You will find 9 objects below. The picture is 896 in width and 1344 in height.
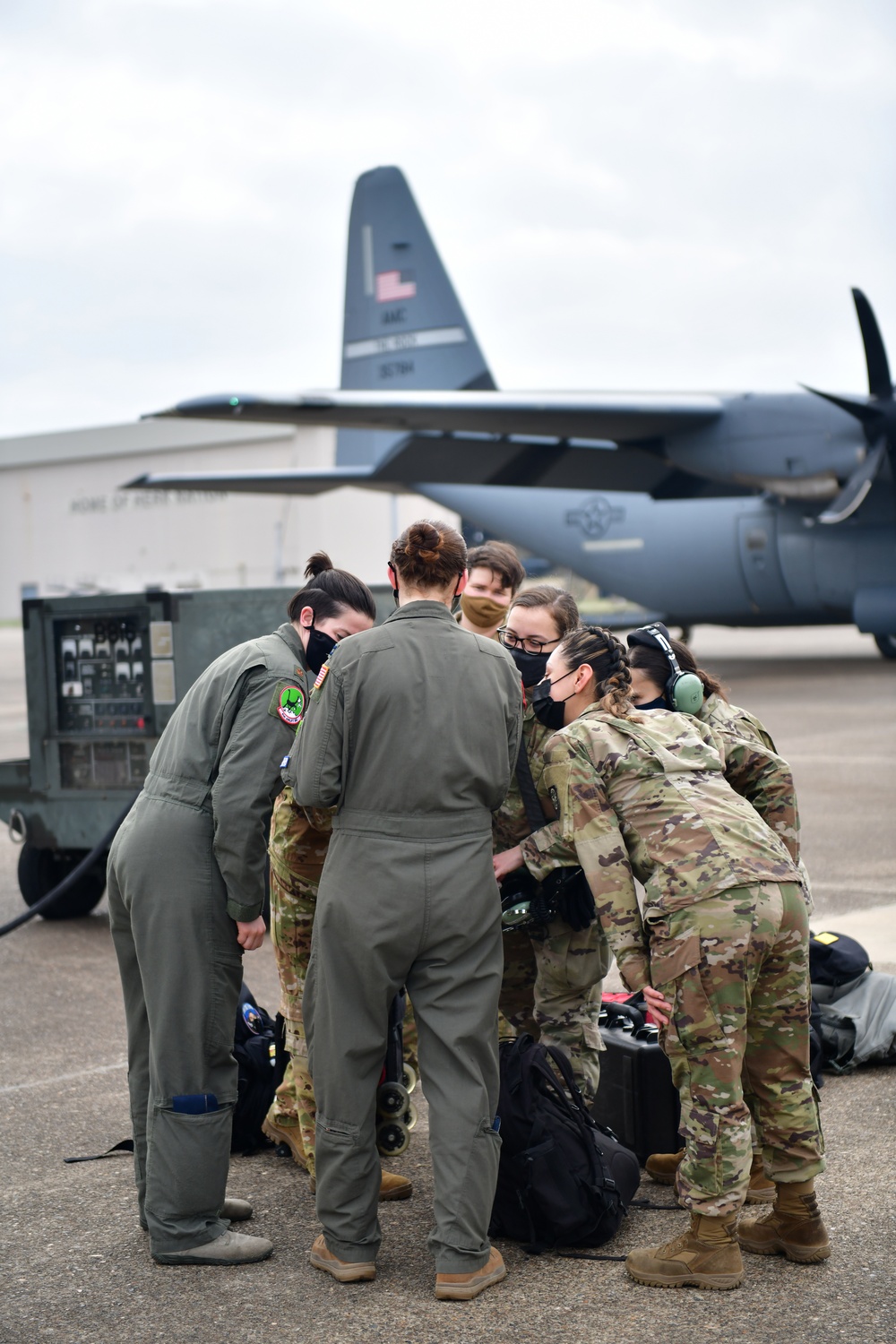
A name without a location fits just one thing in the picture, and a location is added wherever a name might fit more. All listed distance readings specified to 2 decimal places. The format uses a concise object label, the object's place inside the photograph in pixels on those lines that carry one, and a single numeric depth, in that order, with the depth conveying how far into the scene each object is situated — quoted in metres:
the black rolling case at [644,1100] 3.88
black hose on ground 5.82
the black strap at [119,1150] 4.08
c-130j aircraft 17.38
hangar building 63.25
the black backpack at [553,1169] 3.31
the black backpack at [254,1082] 4.16
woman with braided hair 3.08
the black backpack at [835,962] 4.66
